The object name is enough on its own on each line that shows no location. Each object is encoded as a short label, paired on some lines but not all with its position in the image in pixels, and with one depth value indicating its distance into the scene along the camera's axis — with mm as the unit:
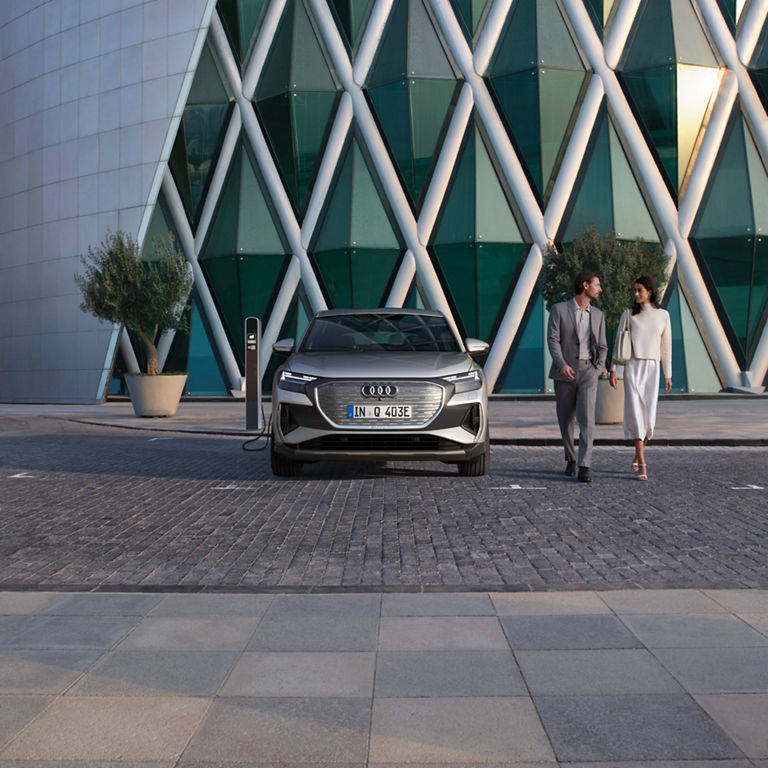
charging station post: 15938
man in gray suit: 8906
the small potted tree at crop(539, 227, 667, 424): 16656
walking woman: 9055
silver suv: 8211
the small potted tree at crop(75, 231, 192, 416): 20781
